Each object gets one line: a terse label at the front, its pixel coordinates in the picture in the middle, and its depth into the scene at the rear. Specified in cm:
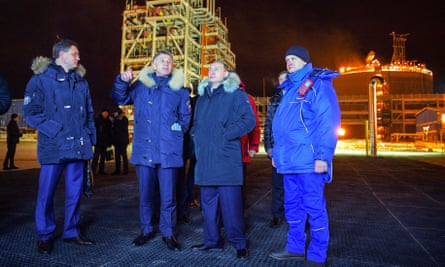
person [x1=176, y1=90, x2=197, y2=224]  398
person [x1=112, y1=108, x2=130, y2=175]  854
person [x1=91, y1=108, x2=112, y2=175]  834
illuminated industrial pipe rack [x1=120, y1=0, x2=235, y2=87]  3459
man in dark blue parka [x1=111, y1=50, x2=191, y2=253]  302
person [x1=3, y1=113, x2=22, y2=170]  916
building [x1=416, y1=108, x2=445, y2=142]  2288
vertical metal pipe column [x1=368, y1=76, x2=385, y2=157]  1517
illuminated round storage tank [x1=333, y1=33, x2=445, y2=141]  5041
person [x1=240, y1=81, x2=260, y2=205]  365
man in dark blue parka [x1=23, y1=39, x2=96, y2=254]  287
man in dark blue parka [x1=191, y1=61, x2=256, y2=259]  282
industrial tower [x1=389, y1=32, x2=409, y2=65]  5941
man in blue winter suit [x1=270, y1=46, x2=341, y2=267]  246
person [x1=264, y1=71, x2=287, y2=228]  380
